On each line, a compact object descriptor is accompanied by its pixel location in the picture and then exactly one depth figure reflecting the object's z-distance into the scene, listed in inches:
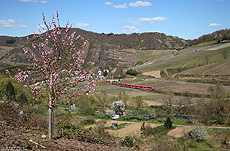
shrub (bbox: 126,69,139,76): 4218.0
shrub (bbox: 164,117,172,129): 1697.8
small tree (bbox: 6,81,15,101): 1951.3
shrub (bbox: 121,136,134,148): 650.7
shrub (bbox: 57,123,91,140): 525.7
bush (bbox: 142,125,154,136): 1568.4
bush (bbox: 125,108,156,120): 2059.5
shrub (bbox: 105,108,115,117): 2224.7
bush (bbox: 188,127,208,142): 1407.5
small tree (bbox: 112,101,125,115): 2268.2
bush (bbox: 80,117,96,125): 1933.8
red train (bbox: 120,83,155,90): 2973.4
